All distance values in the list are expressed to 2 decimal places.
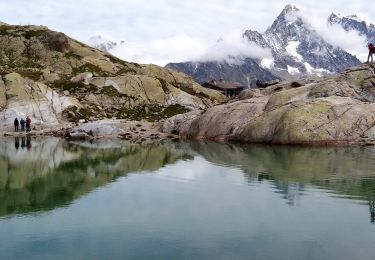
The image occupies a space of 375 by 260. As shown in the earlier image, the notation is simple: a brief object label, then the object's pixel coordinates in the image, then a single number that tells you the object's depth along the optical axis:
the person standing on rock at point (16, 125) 107.10
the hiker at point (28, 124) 107.12
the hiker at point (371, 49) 88.12
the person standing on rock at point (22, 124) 107.62
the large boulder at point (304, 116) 79.69
